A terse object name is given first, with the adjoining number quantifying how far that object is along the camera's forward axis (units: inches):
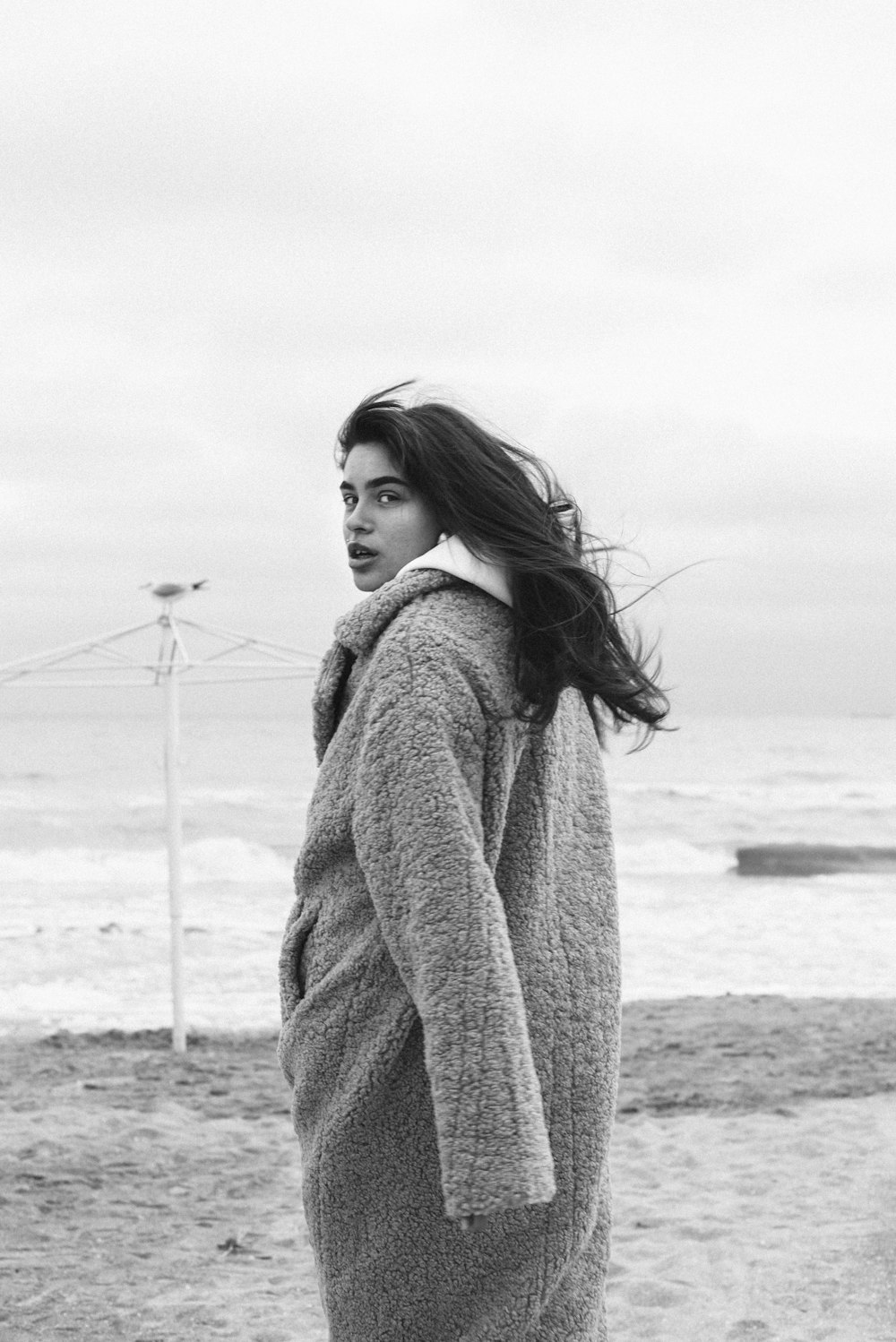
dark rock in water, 810.8
